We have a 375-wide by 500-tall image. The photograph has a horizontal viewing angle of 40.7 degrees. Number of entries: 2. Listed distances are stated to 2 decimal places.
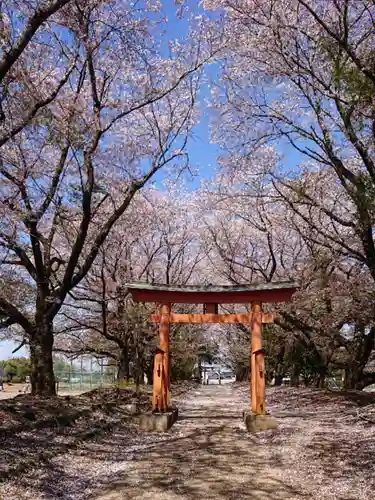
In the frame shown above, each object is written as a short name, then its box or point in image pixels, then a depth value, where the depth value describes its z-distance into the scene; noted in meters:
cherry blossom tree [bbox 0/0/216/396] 8.71
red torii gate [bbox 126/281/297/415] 10.58
